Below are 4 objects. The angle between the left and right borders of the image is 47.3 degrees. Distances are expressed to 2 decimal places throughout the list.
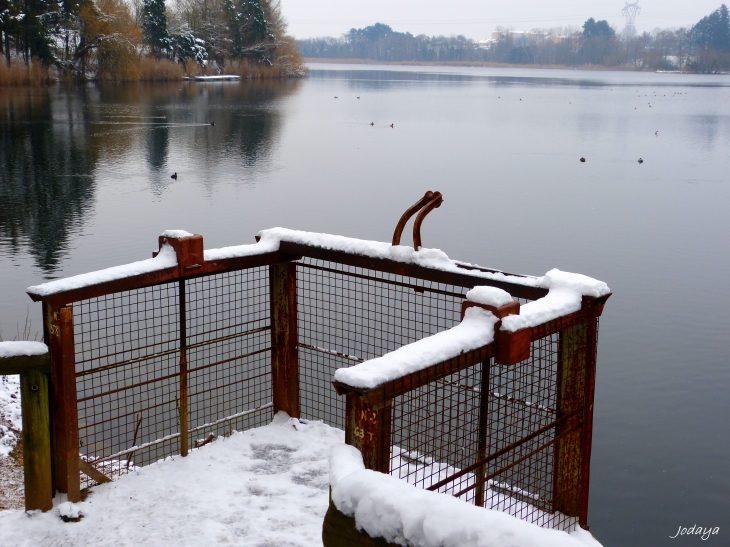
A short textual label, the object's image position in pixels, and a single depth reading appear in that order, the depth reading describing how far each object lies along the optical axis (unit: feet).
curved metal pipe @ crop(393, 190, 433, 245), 12.47
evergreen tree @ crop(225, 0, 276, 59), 259.39
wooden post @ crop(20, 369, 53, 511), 12.48
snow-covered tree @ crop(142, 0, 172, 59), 226.58
